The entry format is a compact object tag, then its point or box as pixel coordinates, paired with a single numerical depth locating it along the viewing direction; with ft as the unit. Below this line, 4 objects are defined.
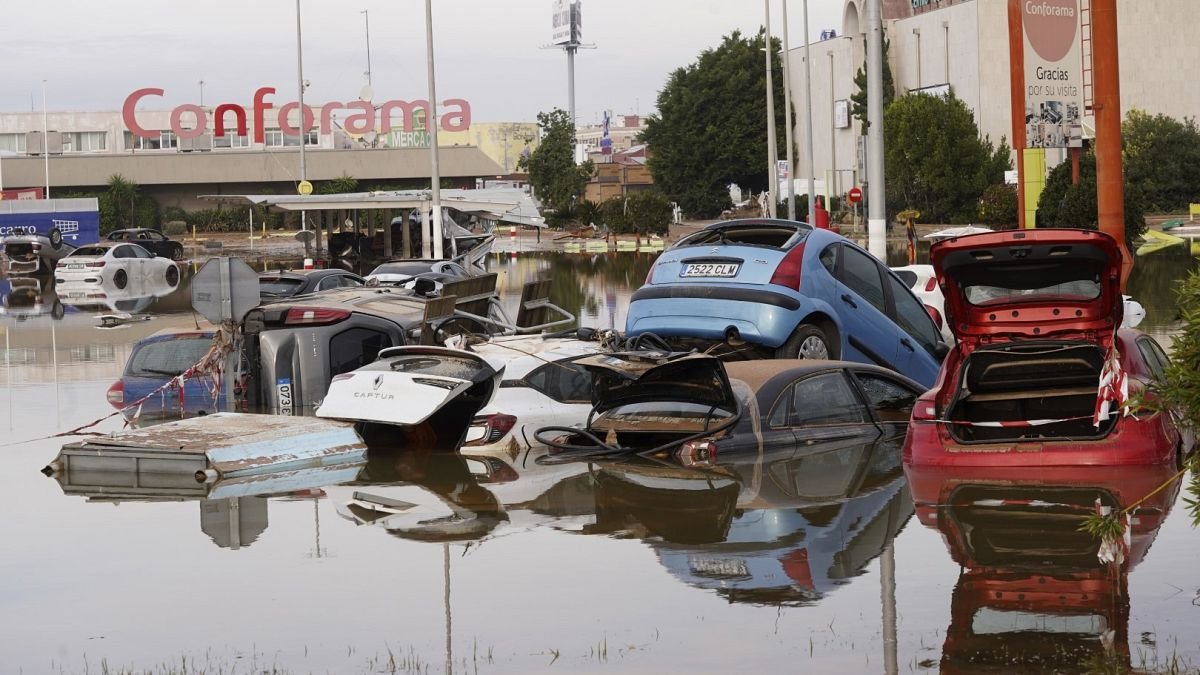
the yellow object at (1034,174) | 157.69
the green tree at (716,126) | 302.45
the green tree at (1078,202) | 140.77
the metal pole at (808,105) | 179.12
